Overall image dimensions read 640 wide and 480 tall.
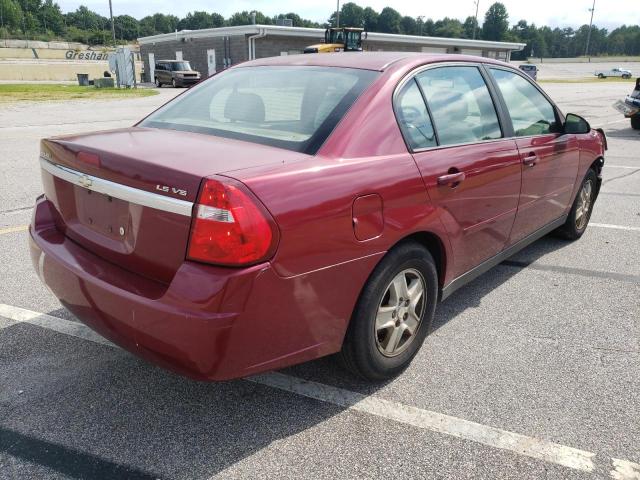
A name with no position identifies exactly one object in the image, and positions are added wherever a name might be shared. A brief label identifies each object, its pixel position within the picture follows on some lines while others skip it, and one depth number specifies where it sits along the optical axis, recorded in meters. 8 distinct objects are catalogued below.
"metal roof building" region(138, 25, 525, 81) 38.41
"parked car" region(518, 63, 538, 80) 45.51
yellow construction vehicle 31.88
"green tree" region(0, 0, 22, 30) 116.62
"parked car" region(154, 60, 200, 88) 34.84
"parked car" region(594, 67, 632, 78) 65.19
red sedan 2.10
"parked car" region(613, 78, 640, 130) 14.79
